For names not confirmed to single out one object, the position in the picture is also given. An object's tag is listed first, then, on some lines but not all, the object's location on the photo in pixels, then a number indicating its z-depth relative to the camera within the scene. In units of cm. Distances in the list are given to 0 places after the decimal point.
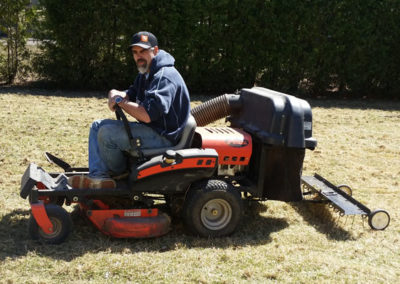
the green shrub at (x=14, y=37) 1155
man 442
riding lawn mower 440
